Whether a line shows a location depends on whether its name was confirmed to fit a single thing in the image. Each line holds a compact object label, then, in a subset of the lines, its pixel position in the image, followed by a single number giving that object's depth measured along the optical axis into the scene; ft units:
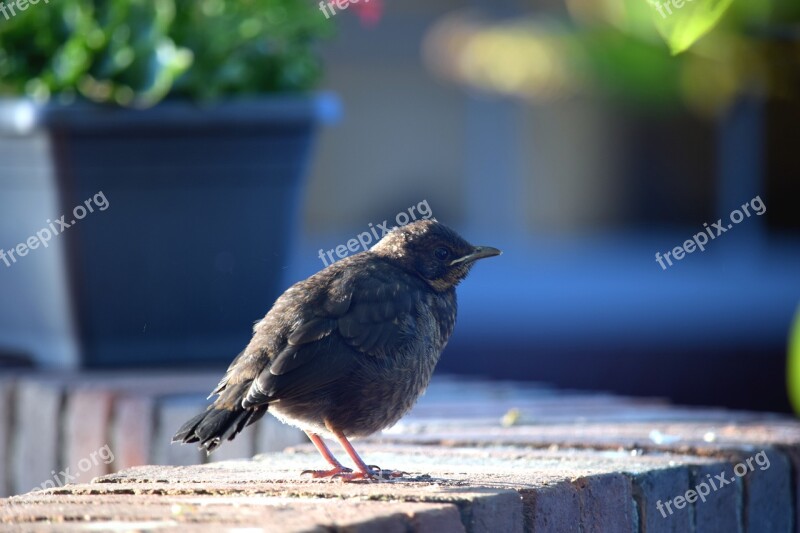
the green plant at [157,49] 27.22
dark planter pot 26.78
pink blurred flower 27.73
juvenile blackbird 17.69
